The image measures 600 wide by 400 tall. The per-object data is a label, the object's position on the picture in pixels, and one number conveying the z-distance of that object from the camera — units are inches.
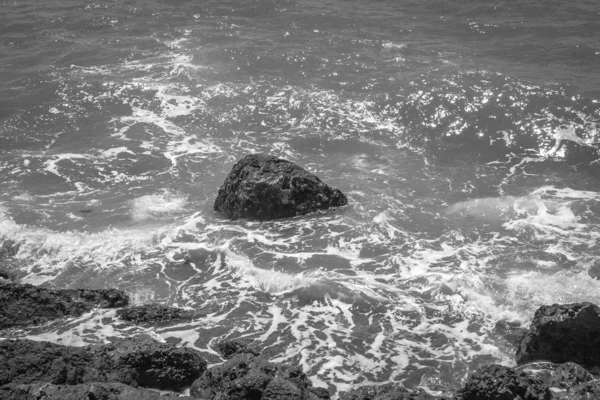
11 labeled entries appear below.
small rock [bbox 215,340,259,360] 310.9
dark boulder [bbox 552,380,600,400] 247.4
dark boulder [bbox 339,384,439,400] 257.1
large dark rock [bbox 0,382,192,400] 230.8
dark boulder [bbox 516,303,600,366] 298.0
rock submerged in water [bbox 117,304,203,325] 343.9
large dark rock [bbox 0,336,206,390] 264.8
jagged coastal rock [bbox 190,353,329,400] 248.4
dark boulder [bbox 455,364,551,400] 246.5
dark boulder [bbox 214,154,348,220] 446.6
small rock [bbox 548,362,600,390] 260.5
